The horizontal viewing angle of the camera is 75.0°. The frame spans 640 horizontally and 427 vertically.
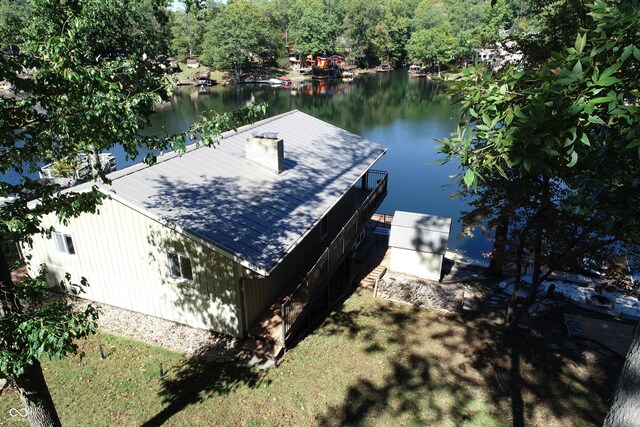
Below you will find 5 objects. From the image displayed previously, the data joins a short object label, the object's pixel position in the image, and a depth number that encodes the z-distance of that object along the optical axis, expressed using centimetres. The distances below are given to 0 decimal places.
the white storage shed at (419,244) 1755
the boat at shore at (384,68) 10316
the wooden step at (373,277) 1720
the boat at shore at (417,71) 9582
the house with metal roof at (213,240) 1145
